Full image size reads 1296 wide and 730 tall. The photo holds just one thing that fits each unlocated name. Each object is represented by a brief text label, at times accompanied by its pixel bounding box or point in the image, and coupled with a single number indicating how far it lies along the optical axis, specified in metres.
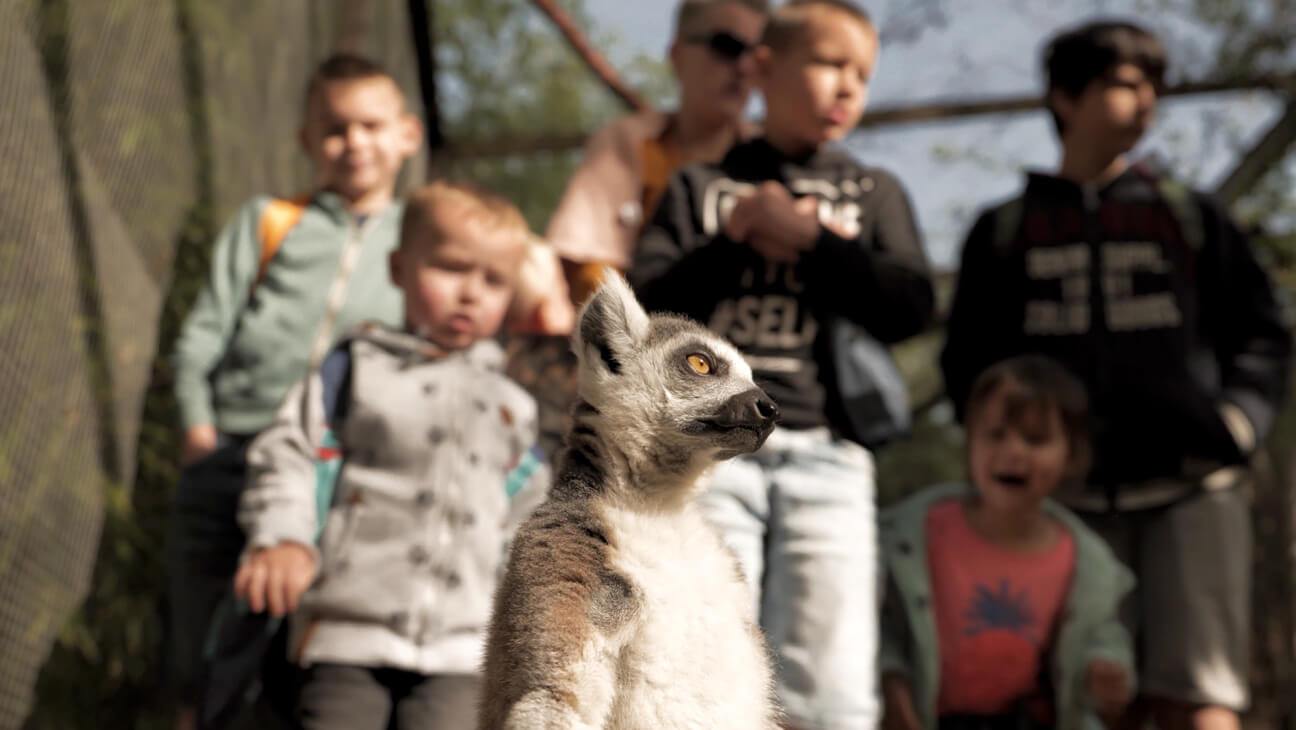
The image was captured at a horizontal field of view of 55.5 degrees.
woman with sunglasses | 3.26
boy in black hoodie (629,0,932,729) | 2.35
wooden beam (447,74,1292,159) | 4.57
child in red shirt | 2.91
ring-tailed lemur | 1.41
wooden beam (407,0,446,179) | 5.97
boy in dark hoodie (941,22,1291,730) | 2.97
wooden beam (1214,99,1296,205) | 4.50
